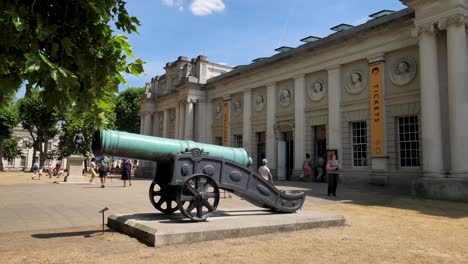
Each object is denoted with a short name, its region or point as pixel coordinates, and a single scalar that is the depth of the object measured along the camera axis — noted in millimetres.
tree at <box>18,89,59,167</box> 43250
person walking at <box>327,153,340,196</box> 13508
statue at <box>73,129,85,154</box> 20000
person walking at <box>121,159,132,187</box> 19531
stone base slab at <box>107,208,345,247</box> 6037
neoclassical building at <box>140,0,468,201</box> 14016
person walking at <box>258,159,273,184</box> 12633
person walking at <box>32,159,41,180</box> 27622
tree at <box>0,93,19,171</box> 42344
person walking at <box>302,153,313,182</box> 20359
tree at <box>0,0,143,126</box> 4062
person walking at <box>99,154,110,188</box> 18781
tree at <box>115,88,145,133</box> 49375
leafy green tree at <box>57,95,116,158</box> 42966
